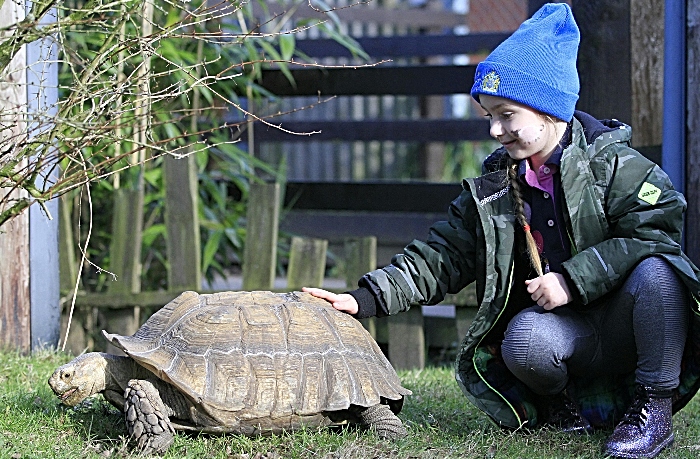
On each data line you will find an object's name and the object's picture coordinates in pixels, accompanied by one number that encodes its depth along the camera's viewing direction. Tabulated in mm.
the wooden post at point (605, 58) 4883
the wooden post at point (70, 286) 5676
